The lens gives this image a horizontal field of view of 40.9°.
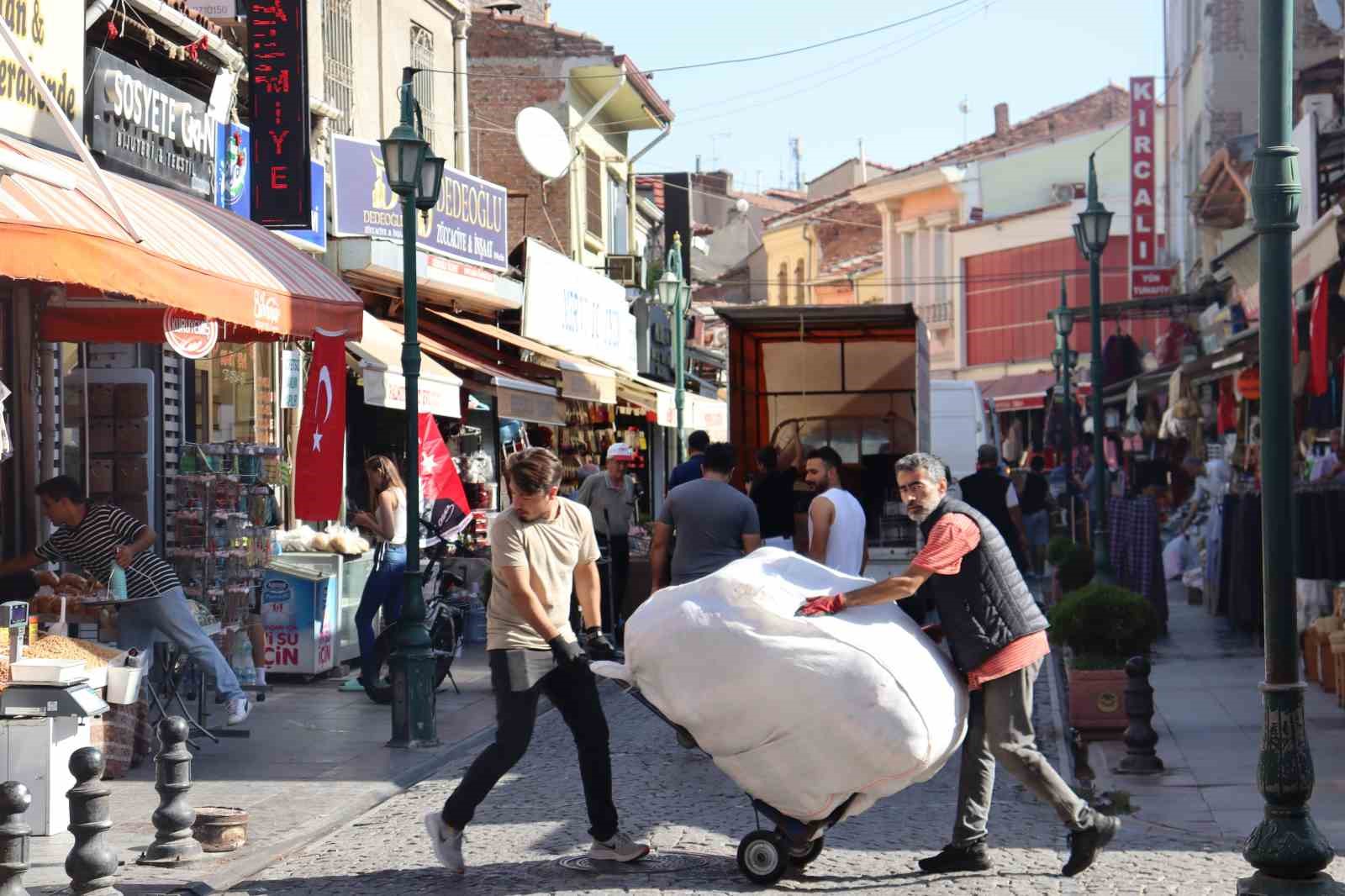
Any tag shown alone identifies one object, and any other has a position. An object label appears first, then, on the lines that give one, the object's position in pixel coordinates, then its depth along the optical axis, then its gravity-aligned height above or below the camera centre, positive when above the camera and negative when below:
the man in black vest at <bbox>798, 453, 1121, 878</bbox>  7.26 -0.84
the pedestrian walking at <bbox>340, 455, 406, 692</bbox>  13.38 -0.65
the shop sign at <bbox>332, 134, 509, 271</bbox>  18.41 +2.82
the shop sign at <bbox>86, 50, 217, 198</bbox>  12.84 +2.58
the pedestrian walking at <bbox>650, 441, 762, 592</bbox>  10.34 -0.38
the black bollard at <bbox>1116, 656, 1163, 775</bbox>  10.05 -1.53
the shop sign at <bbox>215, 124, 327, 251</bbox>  15.07 +2.51
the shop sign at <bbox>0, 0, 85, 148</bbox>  11.47 +2.69
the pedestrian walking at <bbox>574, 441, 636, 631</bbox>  16.17 -0.54
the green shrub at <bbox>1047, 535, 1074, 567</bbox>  19.78 -1.03
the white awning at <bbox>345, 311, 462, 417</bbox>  14.80 +0.73
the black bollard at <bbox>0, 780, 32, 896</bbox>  6.21 -1.29
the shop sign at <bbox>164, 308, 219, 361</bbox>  11.36 +0.85
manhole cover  7.50 -1.70
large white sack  6.83 -0.88
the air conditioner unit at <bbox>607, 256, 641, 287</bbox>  33.38 +3.57
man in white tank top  10.30 -0.41
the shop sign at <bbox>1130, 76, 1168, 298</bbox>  35.72 +5.51
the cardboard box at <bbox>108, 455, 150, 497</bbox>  13.88 -0.06
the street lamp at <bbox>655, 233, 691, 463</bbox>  28.00 +2.59
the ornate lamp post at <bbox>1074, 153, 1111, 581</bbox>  20.33 +2.20
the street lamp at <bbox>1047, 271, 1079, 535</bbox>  29.38 +1.78
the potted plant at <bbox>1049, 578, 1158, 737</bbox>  11.40 -1.20
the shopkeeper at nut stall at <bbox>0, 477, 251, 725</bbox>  10.37 -0.53
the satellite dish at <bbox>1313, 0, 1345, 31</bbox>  16.33 +4.02
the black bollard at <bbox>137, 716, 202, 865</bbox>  7.70 -1.46
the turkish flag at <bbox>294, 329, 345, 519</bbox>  12.26 +0.22
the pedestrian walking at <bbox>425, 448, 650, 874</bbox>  7.44 -0.82
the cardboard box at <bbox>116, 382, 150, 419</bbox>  13.69 +0.51
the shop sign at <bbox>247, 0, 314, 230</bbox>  14.96 +2.99
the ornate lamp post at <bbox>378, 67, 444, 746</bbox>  11.16 -0.06
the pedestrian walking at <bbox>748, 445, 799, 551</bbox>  12.81 -0.29
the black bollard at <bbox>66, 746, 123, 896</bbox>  6.55 -1.33
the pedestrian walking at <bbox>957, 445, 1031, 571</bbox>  17.95 -0.38
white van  26.33 +0.50
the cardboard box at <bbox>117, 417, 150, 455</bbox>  13.75 +0.23
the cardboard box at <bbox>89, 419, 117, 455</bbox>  13.74 +0.21
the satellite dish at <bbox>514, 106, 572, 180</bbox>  25.44 +4.61
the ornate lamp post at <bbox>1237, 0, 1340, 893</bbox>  6.58 -0.28
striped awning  8.70 +1.18
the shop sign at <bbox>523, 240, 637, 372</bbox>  22.67 +2.13
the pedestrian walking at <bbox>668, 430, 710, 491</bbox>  13.48 -0.02
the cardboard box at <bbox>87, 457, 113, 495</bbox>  13.80 -0.09
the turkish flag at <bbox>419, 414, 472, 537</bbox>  16.17 -0.08
